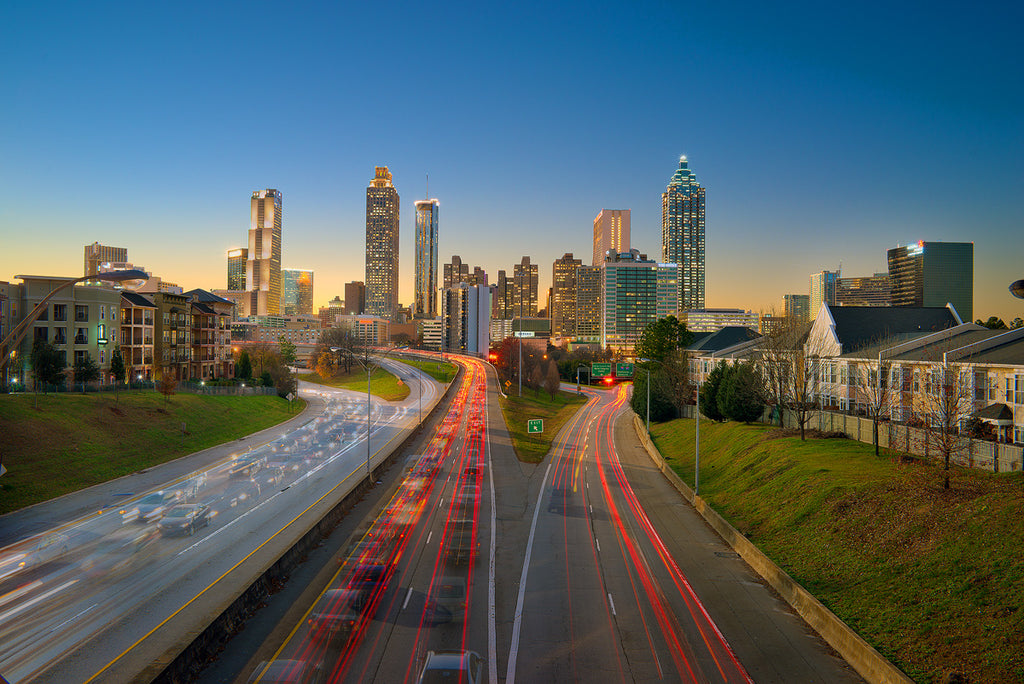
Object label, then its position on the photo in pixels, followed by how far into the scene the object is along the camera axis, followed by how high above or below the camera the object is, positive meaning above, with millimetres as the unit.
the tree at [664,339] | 86688 +1482
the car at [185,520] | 27625 -8825
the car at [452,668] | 15094 -8835
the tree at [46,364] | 50000 -2180
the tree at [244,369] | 86231 -4055
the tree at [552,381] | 105375 -6478
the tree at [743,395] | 51375 -4284
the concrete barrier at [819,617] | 15422 -8863
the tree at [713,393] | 58791 -4694
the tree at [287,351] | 122675 -1820
